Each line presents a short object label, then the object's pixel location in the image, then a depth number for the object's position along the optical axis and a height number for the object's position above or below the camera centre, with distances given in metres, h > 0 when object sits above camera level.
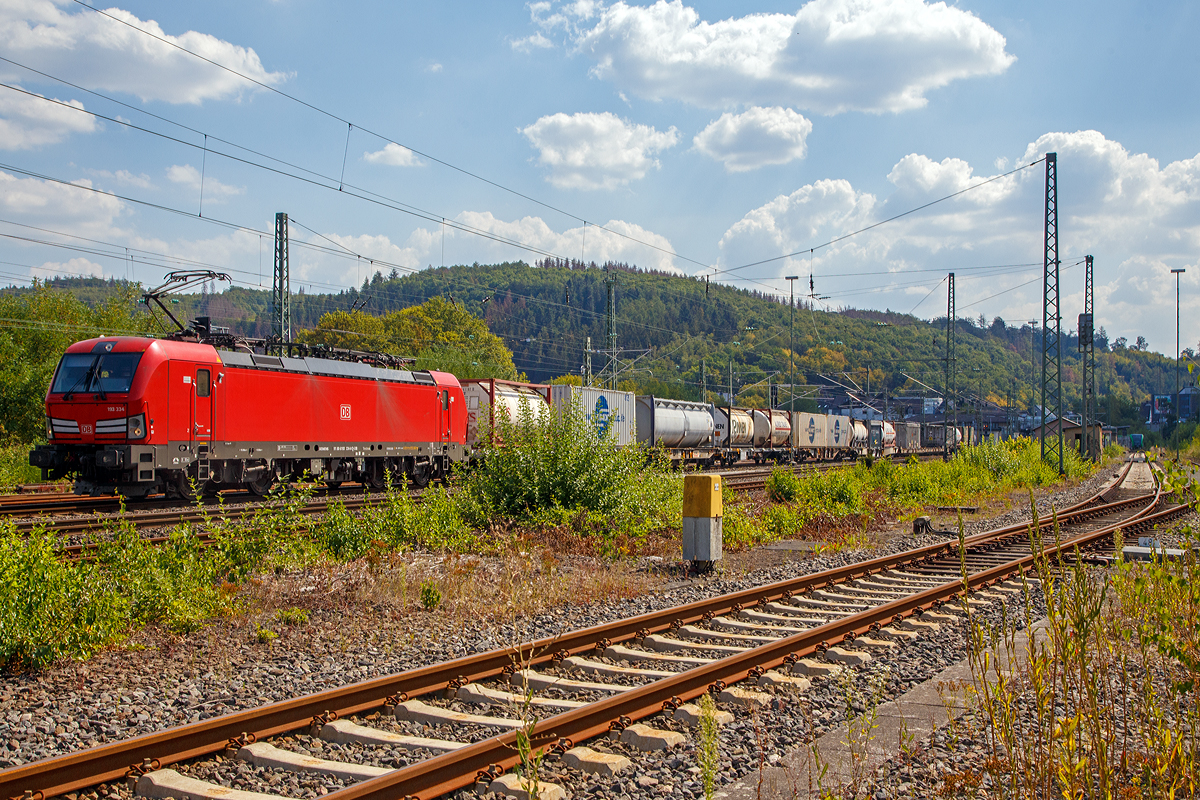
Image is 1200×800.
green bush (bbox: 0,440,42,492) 23.63 -1.52
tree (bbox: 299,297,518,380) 73.38 +8.26
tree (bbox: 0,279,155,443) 31.73 +3.56
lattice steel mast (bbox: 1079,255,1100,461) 45.28 +4.45
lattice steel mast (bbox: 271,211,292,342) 32.06 +4.95
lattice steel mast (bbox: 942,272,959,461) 38.84 +4.12
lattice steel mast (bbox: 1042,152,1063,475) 27.70 +3.89
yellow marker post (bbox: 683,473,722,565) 11.34 -1.28
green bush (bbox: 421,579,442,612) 8.67 -1.79
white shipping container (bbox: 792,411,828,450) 49.09 -0.42
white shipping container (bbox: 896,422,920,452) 72.31 -1.04
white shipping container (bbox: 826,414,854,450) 53.84 -0.49
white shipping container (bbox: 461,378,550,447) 27.17 +0.84
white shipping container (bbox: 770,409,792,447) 46.28 -0.29
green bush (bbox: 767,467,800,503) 20.36 -1.52
